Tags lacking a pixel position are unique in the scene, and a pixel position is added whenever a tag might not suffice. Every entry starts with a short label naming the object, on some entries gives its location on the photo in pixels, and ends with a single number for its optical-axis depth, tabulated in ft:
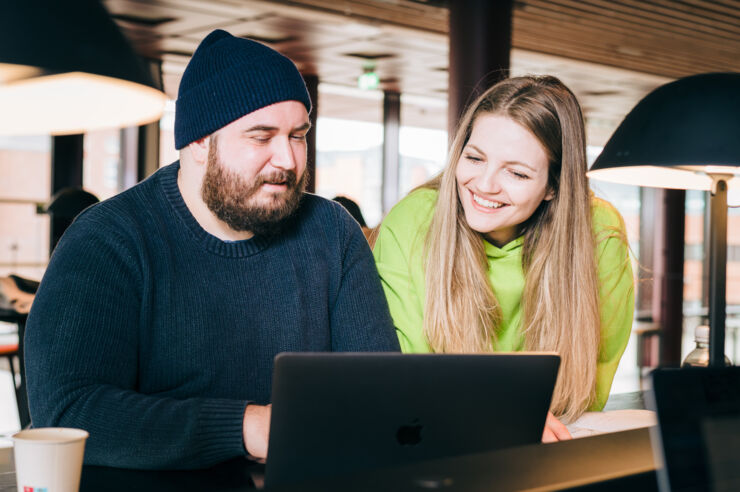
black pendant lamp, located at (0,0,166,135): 3.05
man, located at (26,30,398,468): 3.94
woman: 5.81
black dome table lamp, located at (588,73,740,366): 5.02
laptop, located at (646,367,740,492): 1.90
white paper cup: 2.87
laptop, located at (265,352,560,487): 2.88
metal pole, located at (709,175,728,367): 5.62
